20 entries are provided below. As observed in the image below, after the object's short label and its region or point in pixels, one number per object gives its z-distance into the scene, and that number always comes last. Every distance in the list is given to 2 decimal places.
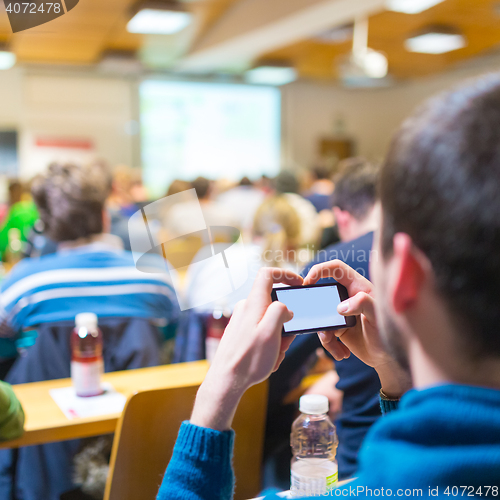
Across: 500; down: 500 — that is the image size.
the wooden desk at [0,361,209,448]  1.17
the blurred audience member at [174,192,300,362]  1.53
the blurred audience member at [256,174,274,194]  5.87
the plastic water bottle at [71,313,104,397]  1.36
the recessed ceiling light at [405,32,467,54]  6.10
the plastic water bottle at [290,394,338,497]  0.88
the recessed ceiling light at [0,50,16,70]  6.33
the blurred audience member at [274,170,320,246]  3.29
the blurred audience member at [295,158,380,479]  1.17
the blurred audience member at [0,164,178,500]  1.45
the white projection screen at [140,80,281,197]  8.24
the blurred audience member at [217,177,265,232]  5.09
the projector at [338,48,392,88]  5.04
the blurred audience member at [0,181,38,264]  3.33
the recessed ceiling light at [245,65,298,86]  7.79
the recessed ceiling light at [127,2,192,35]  4.90
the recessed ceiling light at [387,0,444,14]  4.50
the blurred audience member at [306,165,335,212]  4.98
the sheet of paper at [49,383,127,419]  1.27
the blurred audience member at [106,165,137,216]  4.54
